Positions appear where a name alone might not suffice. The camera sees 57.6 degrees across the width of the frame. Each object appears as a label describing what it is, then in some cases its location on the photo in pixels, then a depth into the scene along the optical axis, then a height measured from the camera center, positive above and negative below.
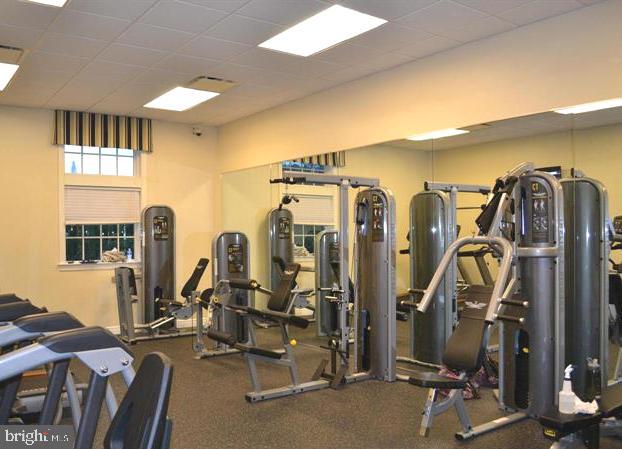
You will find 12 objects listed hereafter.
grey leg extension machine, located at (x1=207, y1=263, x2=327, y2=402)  4.30 -0.92
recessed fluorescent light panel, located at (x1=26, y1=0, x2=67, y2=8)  3.77 +1.52
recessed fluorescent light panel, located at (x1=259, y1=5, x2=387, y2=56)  4.13 +1.52
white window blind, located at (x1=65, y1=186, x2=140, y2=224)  7.18 +0.30
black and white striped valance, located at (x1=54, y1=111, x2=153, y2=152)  7.05 +1.26
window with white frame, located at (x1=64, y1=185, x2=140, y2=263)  7.21 +0.08
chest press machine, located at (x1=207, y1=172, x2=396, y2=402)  4.73 -0.62
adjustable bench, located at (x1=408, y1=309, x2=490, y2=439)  3.30 -0.84
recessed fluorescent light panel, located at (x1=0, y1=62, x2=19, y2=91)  5.20 +1.49
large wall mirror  4.02 +0.48
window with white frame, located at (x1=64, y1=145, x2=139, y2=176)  7.27 +0.89
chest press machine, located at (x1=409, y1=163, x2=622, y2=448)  3.35 -0.51
